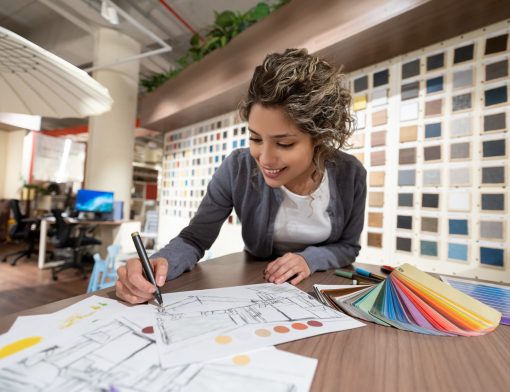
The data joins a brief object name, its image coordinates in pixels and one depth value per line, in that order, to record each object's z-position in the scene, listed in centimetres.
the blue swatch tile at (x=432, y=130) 136
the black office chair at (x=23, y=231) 423
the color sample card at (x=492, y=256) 119
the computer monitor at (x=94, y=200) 348
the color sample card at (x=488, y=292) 51
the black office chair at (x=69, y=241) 347
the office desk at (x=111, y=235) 373
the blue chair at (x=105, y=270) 178
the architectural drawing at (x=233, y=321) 34
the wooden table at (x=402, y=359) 28
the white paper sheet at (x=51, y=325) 33
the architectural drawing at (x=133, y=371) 26
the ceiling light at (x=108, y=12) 255
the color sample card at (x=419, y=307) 41
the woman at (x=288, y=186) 68
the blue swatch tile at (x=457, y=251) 128
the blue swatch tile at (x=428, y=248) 137
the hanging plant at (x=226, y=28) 202
